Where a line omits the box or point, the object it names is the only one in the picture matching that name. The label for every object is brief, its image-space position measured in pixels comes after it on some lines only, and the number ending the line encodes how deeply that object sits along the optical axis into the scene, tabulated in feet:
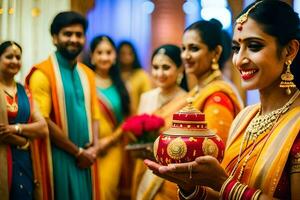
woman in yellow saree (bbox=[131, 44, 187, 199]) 10.65
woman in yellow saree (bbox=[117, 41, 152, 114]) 13.62
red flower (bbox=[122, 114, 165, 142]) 9.49
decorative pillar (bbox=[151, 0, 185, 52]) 9.63
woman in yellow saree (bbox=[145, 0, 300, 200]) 4.88
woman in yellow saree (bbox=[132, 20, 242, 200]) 8.11
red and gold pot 4.99
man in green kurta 8.27
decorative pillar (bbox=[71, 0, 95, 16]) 9.82
